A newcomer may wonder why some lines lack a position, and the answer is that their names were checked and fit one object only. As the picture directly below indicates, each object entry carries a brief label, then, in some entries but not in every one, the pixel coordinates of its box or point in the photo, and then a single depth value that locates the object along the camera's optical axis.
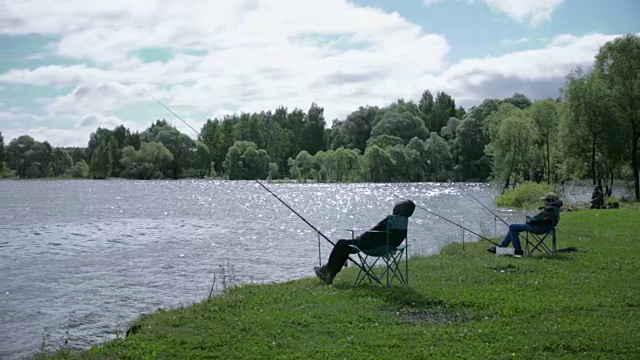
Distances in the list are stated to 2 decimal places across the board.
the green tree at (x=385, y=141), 124.74
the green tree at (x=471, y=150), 114.44
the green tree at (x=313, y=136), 157.62
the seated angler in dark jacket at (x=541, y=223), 15.23
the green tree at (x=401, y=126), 131.62
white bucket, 15.70
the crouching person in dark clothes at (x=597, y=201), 34.38
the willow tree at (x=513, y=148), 59.81
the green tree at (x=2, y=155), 138.25
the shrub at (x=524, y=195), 47.38
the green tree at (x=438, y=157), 119.56
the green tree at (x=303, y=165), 137.88
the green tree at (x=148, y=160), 140.62
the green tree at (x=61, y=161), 153.75
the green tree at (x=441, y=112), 147.62
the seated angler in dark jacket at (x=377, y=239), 11.88
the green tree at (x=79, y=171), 156.25
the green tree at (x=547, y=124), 64.31
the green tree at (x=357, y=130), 145.12
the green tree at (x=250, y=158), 126.28
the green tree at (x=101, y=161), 144.25
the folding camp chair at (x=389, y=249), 11.72
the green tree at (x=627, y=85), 41.97
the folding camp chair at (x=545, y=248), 15.26
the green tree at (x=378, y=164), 117.00
